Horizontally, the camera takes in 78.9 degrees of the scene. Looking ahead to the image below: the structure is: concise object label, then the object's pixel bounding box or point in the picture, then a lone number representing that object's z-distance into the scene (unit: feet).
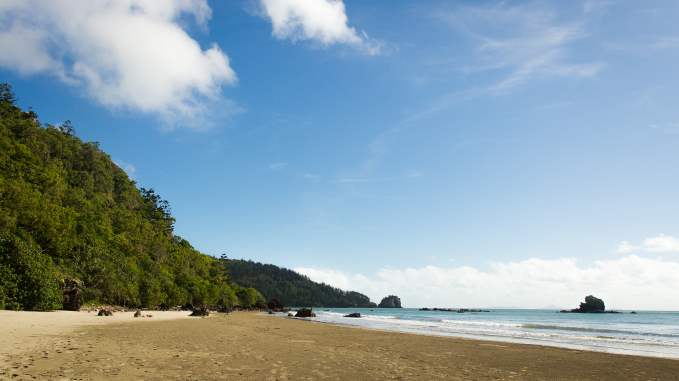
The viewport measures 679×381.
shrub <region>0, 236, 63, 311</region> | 118.52
